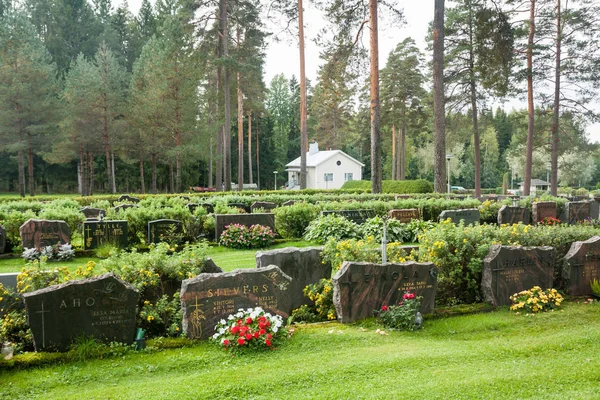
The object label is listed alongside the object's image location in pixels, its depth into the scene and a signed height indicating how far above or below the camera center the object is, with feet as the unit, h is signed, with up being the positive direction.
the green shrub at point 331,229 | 40.75 -4.08
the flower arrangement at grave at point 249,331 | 17.11 -5.63
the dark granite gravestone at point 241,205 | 57.93 -2.42
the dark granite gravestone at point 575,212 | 59.93 -4.19
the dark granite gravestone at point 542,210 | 56.65 -3.72
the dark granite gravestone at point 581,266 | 24.88 -4.81
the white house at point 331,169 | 171.63 +6.22
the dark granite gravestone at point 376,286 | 20.30 -4.78
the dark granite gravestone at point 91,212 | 48.14 -2.50
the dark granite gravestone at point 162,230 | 40.91 -3.91
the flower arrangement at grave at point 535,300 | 22.20 -6.00
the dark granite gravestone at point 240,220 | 44.73 -3.39
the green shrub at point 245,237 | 42.68 -4.85
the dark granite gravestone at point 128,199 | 69.30 -1.63
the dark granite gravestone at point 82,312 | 16.15 -4.57
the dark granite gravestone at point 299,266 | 23.61 -4.34
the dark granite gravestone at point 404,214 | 49.01 -3.37
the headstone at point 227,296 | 17.95 -4.58
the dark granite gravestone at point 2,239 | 37.78 -4.12
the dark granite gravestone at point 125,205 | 52.28 -2.03
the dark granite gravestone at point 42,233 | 36.81 -3.58
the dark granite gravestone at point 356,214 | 47.67 -3.22
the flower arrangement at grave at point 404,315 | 19.66 -5.86
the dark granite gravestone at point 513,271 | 22.99 -4.68
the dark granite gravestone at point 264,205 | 54.83 -2.33
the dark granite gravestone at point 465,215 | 48.83 -3.55
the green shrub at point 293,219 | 47.11 -3.55
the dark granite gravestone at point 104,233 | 39.09 -3.96
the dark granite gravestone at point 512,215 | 53.52 -3.97
